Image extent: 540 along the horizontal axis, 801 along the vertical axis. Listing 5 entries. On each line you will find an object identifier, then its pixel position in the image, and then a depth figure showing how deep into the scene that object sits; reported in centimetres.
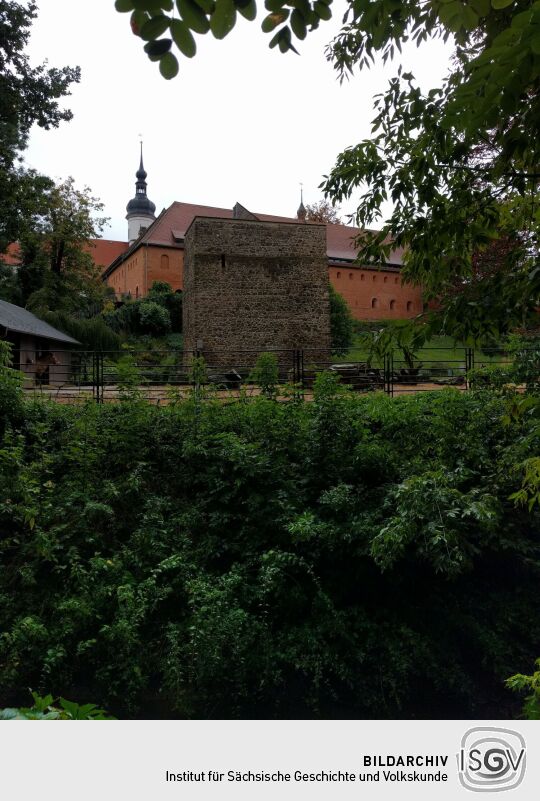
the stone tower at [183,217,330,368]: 2317
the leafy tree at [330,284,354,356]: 3008
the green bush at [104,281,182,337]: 3011
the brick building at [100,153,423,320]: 4228
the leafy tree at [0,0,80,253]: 1469
